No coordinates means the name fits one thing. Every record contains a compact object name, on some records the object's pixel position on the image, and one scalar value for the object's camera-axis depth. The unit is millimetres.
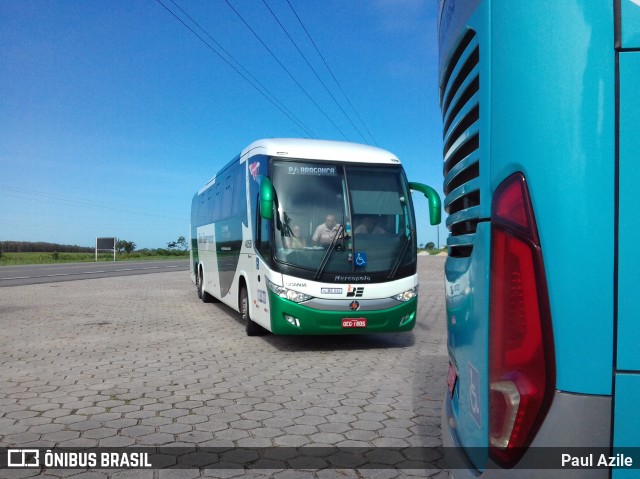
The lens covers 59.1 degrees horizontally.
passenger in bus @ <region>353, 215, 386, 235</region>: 8336
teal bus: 1514
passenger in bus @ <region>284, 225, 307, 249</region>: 8102
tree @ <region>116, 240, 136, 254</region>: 73925
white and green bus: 8016
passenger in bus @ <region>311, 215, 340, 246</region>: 8164
